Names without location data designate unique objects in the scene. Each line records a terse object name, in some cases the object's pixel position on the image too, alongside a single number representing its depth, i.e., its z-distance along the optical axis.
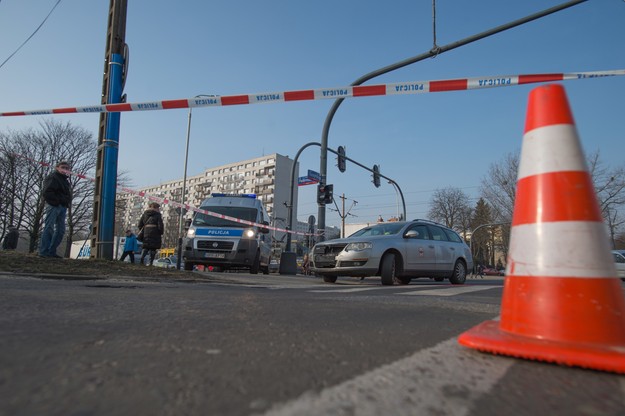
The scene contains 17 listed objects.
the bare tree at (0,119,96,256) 28.28
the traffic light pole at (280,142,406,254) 13.52
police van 11.18
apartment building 101.81
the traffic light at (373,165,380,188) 21.21
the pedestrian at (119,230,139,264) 12.48
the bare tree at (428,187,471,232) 57.09
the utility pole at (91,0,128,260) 7.92
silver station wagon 7.80
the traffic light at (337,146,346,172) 17.95
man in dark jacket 7.07
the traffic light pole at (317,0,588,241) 8.34
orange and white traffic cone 1.49
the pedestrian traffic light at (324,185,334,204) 13.67
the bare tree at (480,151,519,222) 31.17
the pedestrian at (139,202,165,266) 10.54
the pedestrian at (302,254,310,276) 23.65
